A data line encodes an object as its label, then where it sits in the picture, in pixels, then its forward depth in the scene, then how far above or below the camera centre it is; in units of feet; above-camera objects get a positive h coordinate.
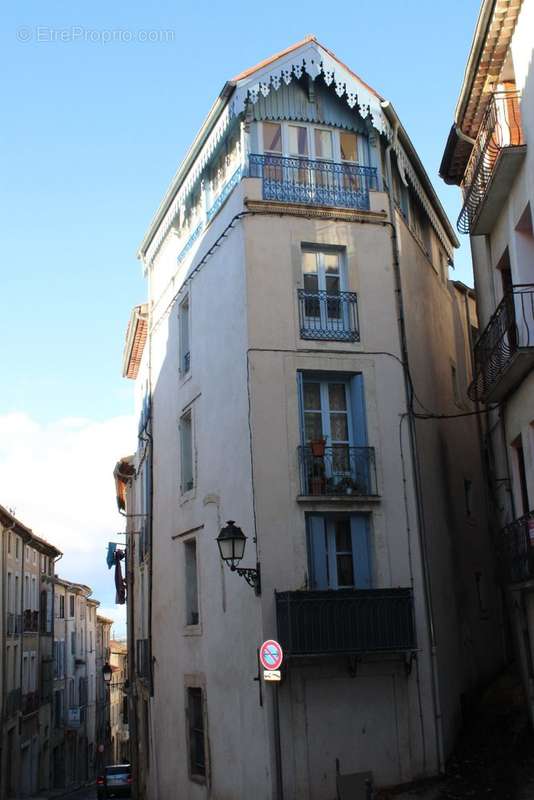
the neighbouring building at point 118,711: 223.75 -23.66
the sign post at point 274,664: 38.42 -2.24
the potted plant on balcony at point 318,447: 49.85 +8.76
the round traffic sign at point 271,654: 38.73 -1.84
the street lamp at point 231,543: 42.27 +3.25
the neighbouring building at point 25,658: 110.42 -4.68
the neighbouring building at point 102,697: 199.00 -17.29
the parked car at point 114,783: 102.78 -18.53
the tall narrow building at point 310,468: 46.80 +8.20
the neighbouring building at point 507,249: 43.45 +18.81
